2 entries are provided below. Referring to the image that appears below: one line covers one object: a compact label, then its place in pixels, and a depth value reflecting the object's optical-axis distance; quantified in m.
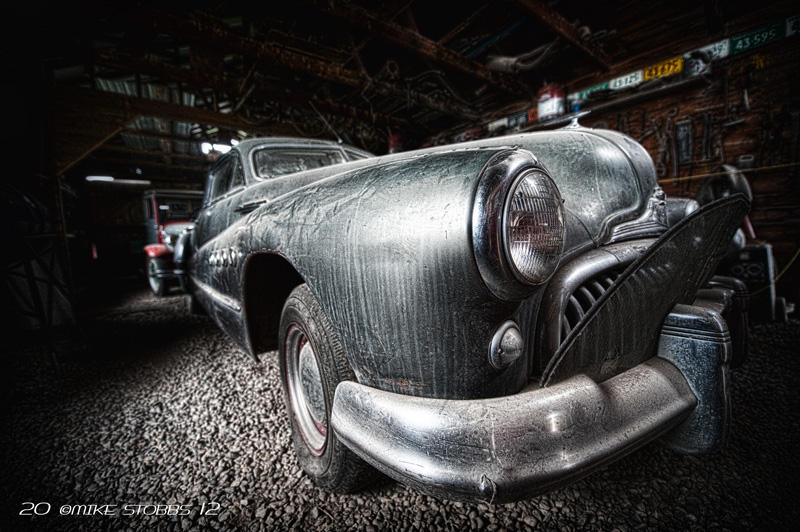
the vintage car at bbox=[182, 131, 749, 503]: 0.70
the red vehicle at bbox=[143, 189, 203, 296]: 6.05
